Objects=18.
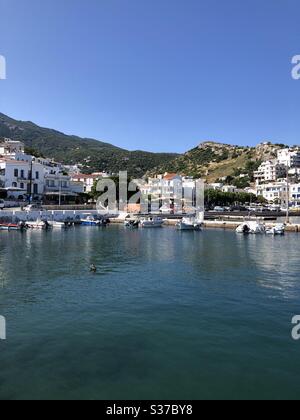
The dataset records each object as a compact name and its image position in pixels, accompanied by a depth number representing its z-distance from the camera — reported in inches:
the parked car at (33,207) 2484.0
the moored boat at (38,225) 2254.4
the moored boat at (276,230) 2110.0
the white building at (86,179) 4141.7
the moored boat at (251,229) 2182.6
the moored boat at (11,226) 2161.3
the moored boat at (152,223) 2542.8
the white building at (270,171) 5723.4
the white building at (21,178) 2940.5
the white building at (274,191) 4597.2
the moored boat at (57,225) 2333.9
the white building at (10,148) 3430.1
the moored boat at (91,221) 2536.9
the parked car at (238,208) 3618.6
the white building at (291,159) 6117.1
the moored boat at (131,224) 2541.8
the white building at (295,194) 4374.5
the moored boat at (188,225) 2311.8
